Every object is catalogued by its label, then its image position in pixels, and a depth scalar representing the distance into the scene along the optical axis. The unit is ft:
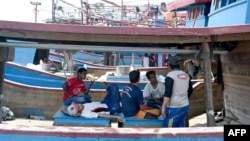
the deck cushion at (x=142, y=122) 18.60
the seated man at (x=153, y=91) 22.39
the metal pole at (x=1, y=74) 22.32
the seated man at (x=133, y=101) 19.43
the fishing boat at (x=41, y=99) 36.73
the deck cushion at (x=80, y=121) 18.56
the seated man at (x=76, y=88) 23.51
